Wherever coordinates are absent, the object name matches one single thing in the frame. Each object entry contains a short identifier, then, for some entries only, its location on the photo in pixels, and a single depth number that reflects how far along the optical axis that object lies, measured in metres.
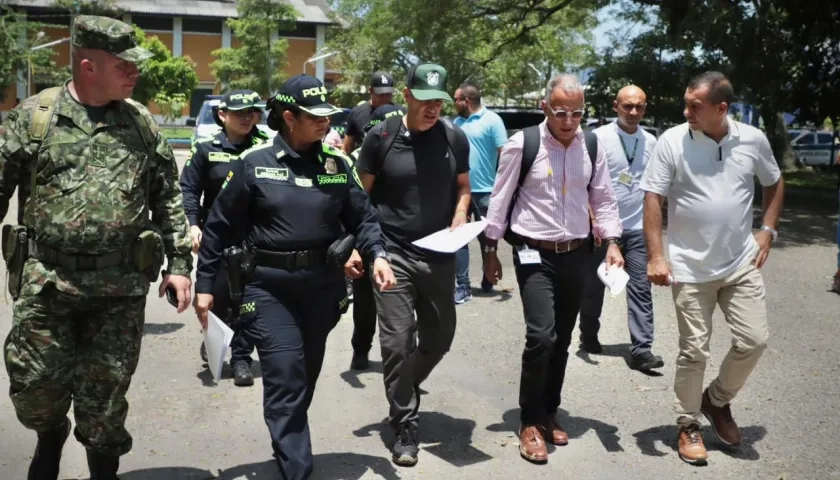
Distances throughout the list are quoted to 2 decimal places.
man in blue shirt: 10.10
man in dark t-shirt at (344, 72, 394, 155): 8.79
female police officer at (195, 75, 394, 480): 4.75
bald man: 7.69
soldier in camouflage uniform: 4.23
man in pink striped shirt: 5.61
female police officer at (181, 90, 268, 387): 7.03
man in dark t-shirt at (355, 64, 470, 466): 5.57
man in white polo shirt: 5.58
